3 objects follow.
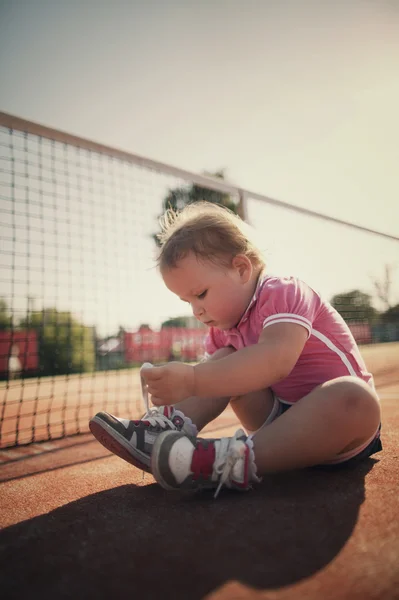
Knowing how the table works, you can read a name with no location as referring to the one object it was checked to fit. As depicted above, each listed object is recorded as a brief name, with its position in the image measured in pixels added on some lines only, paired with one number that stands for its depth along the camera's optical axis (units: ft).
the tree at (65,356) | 45.03
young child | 2.98
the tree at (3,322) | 51.95
